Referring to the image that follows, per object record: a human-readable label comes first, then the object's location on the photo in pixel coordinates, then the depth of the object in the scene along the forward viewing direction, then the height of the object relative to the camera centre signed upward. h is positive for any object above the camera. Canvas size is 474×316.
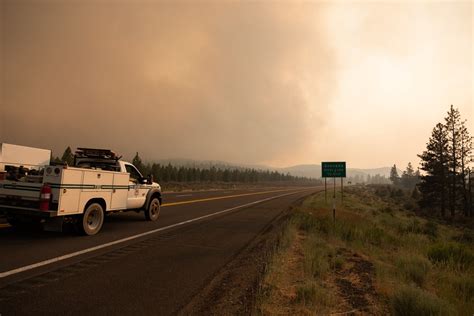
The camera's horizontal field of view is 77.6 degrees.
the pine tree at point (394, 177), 186.23 +4.30
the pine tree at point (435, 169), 45.25 +2.66
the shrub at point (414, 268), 7.11 -2.15
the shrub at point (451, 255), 9.01 -2.22
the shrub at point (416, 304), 4.65 -1.94
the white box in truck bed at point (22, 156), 9.09 +0.36
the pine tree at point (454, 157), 44.19 +4.45
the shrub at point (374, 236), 11.81 -2.22
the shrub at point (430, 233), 17.13 -2.93
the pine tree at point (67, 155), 89.34 +4.23
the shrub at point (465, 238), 18.81 -3.45
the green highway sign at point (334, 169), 18.64 +0.77
